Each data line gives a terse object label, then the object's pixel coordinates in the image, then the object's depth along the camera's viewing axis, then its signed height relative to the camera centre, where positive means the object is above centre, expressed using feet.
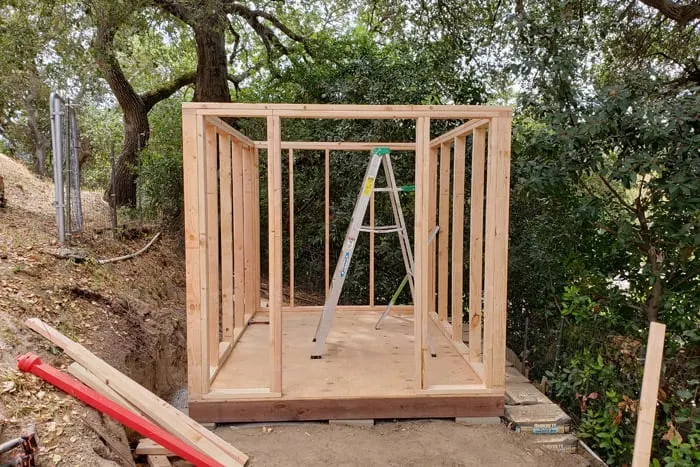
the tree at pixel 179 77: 18.74 +7.34
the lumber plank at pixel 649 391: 6.95 -2.73
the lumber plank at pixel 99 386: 9.16 -3.46
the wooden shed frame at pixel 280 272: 10.52 -1.50
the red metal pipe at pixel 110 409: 8.48 -3.64
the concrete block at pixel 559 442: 10.62 -5.29
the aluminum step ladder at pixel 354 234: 12.84 -0.74
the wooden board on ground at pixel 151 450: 9.27 -4.74
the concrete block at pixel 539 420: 10.87 -4.92
